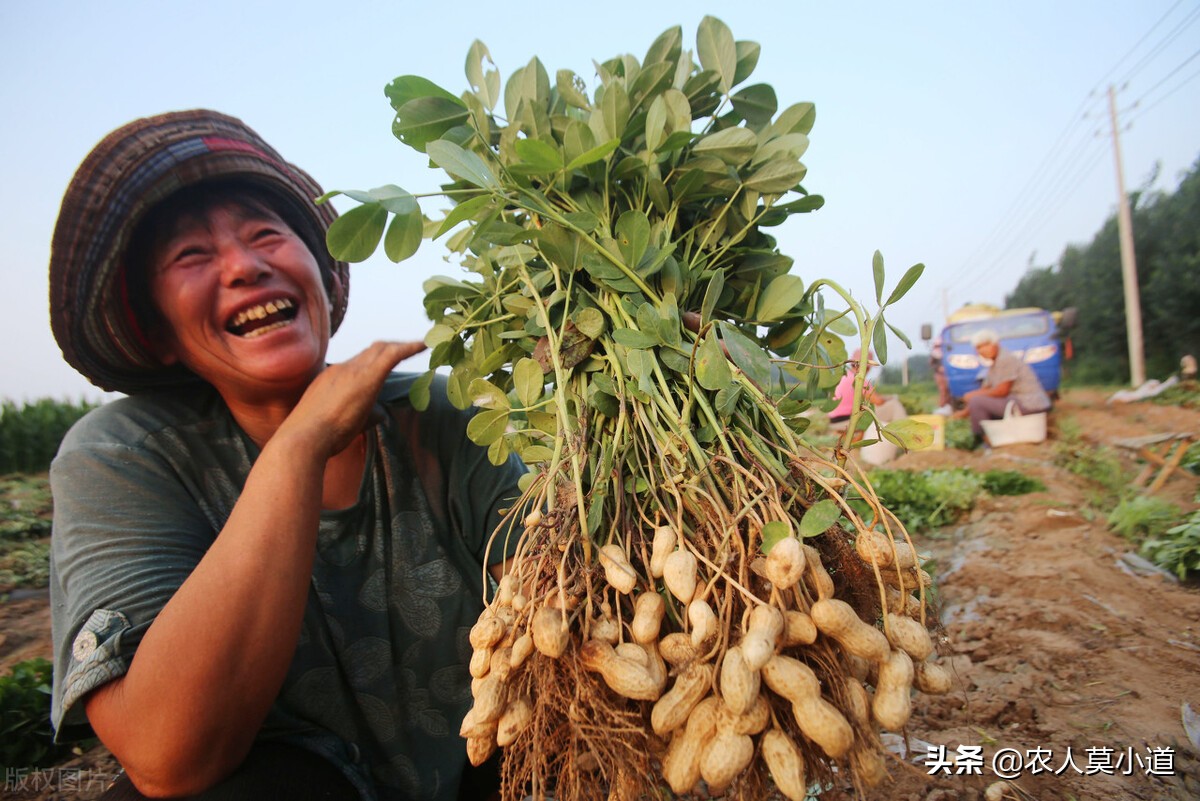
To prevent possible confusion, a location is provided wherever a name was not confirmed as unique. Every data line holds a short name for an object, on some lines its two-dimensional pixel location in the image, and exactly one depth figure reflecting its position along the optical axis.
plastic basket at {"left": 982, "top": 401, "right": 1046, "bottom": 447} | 7.68
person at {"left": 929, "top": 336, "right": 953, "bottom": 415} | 11.76
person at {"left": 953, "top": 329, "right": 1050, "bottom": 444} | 7.79
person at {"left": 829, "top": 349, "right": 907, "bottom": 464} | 7.18
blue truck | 10.80
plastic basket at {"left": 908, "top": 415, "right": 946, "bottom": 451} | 6.06
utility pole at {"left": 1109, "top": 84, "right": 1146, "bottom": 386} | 16.45
